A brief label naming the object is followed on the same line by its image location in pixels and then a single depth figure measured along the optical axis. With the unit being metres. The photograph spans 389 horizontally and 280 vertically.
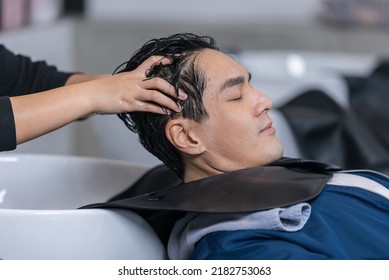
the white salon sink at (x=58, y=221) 1.97
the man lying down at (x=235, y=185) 1.97
